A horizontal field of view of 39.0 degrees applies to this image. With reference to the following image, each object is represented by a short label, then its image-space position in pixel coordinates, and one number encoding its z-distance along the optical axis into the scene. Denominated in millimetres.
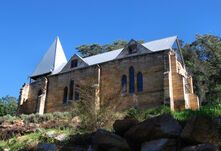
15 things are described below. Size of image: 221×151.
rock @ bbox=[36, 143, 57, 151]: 10547
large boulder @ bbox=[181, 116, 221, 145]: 9008
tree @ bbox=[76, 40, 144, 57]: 55416
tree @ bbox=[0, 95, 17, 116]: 50844
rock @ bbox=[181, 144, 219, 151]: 8359
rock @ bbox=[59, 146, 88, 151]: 10086
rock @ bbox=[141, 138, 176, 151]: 9052
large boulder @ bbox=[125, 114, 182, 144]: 9531
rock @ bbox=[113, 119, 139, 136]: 10805
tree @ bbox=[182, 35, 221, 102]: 41688
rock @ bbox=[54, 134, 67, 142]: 14667
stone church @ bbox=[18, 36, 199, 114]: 29375
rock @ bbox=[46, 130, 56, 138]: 16484
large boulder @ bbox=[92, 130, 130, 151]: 9656
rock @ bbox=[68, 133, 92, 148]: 11013
